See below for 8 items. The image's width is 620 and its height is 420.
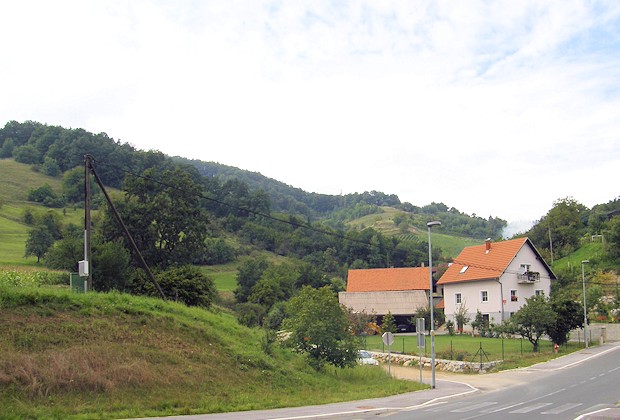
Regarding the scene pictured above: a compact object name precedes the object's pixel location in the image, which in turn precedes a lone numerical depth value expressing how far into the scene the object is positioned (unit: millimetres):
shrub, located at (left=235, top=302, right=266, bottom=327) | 51438
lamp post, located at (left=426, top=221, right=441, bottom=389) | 28859
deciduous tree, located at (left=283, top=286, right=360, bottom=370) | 28594
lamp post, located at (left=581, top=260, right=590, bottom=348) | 46562
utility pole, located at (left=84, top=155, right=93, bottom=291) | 26217
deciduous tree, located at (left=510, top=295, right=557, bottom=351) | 43188
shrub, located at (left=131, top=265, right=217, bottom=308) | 37438
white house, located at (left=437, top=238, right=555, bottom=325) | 63438
